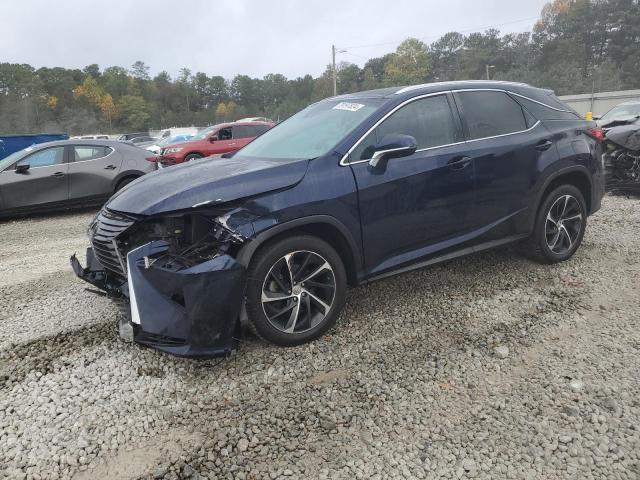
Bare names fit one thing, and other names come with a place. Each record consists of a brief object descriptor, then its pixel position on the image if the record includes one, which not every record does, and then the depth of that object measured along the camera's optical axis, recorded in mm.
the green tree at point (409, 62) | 92938
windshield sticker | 3785
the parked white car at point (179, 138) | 17334
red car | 13109
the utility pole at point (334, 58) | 45203
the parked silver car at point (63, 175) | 8102
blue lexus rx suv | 2828
